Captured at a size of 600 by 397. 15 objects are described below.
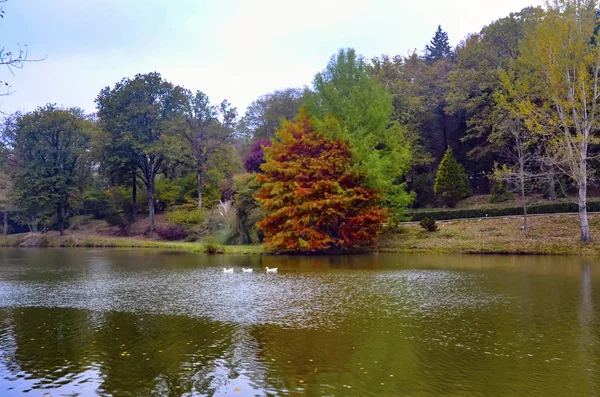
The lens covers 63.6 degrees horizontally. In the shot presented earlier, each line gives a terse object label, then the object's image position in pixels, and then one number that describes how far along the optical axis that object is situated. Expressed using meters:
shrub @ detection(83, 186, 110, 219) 49.50
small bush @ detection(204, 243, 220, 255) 28.56
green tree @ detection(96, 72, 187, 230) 42.50
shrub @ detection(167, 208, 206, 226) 40.91
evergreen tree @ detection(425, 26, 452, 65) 58.69
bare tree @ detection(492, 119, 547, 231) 26.27
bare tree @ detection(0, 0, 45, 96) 6.79
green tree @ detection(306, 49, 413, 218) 26.97
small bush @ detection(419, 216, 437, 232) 28.62
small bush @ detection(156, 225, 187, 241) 40.66
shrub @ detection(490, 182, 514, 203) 34.97
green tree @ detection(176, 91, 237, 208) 45.22
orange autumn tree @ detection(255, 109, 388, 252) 26.08
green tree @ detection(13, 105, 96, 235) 43.66
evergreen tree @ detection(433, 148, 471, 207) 35.78
